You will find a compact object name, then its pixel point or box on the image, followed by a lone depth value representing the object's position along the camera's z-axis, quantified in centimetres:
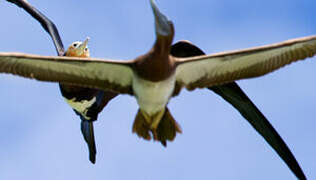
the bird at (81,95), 2297
